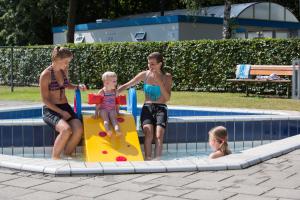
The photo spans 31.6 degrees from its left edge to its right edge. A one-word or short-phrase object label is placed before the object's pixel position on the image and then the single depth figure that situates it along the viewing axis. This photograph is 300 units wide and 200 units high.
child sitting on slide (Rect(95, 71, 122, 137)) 7.55
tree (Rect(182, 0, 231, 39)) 23.89
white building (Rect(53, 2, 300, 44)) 26.80
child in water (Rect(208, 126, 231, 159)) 6.44
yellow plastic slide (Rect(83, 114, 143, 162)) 7.21
